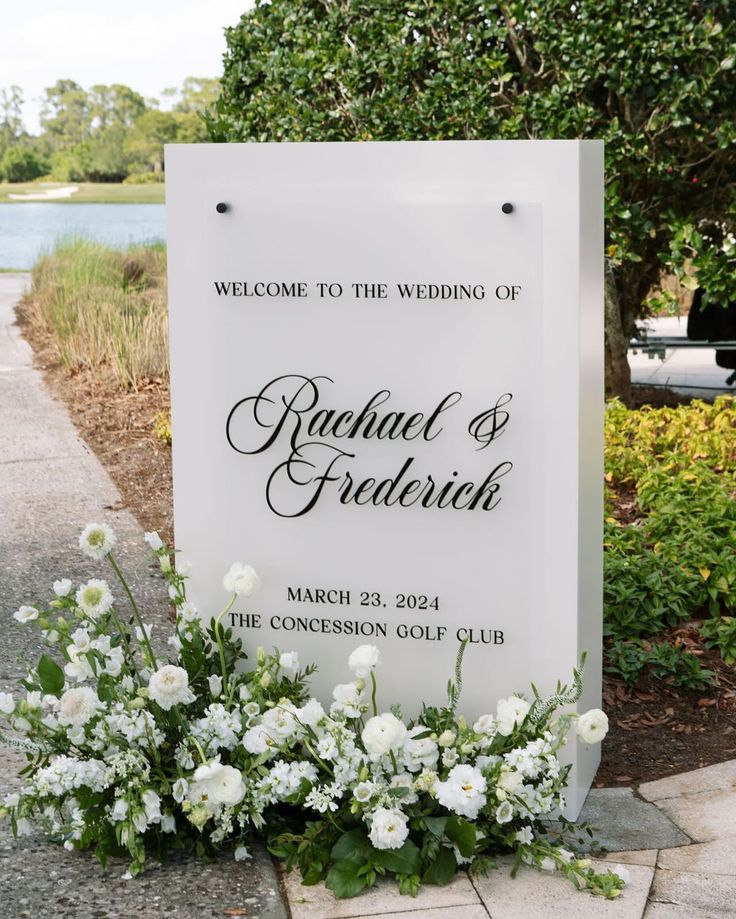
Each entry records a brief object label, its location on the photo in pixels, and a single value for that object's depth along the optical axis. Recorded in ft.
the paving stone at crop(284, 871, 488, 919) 9.26
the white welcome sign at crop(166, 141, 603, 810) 10.43
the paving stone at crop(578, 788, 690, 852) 10.57
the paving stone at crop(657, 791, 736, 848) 10.69
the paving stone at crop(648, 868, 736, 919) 9.27
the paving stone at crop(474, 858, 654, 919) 9.21
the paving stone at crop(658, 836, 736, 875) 9.95
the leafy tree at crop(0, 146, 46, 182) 134.00
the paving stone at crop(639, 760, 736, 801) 11.66
